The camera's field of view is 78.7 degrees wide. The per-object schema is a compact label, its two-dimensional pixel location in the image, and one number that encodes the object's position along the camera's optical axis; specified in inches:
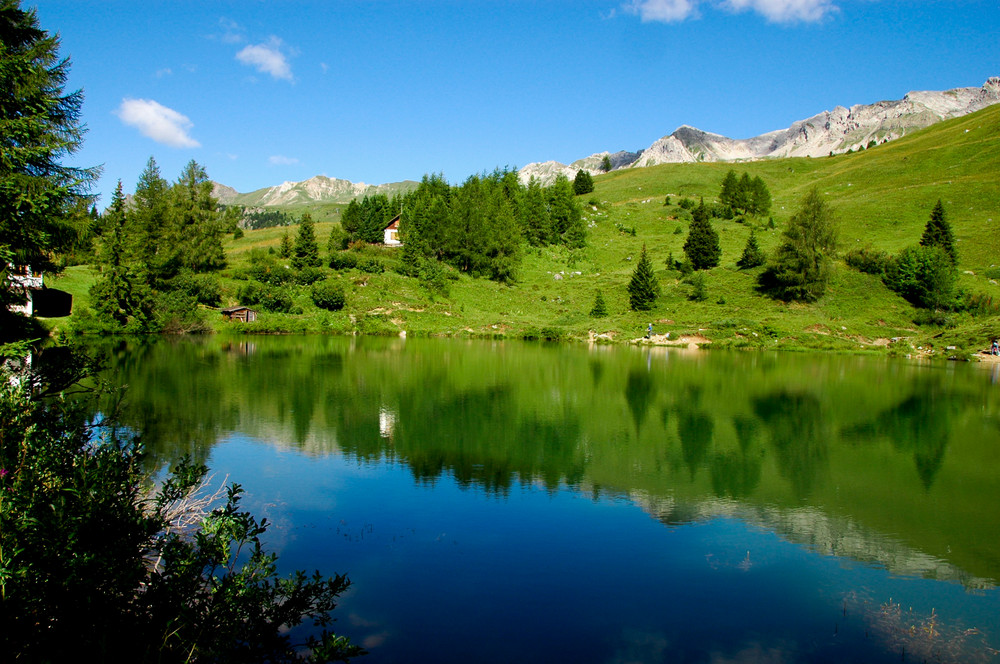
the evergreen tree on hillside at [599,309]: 2285.9
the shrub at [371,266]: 2551.7
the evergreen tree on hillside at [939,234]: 2391.7
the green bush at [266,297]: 2182.6
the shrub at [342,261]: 2556.6
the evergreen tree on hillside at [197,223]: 2393.0
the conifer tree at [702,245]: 2591.0
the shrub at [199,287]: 2107.5
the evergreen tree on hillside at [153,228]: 2023.9
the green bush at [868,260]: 2359.7
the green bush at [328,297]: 2237.9
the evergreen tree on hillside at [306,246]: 2556.6
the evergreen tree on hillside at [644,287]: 2246.6
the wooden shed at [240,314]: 2114.9
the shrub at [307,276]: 2353.6
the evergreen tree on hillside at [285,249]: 2625.5
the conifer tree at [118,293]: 1760.6
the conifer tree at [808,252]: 2203.5
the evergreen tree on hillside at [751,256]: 2549.2
